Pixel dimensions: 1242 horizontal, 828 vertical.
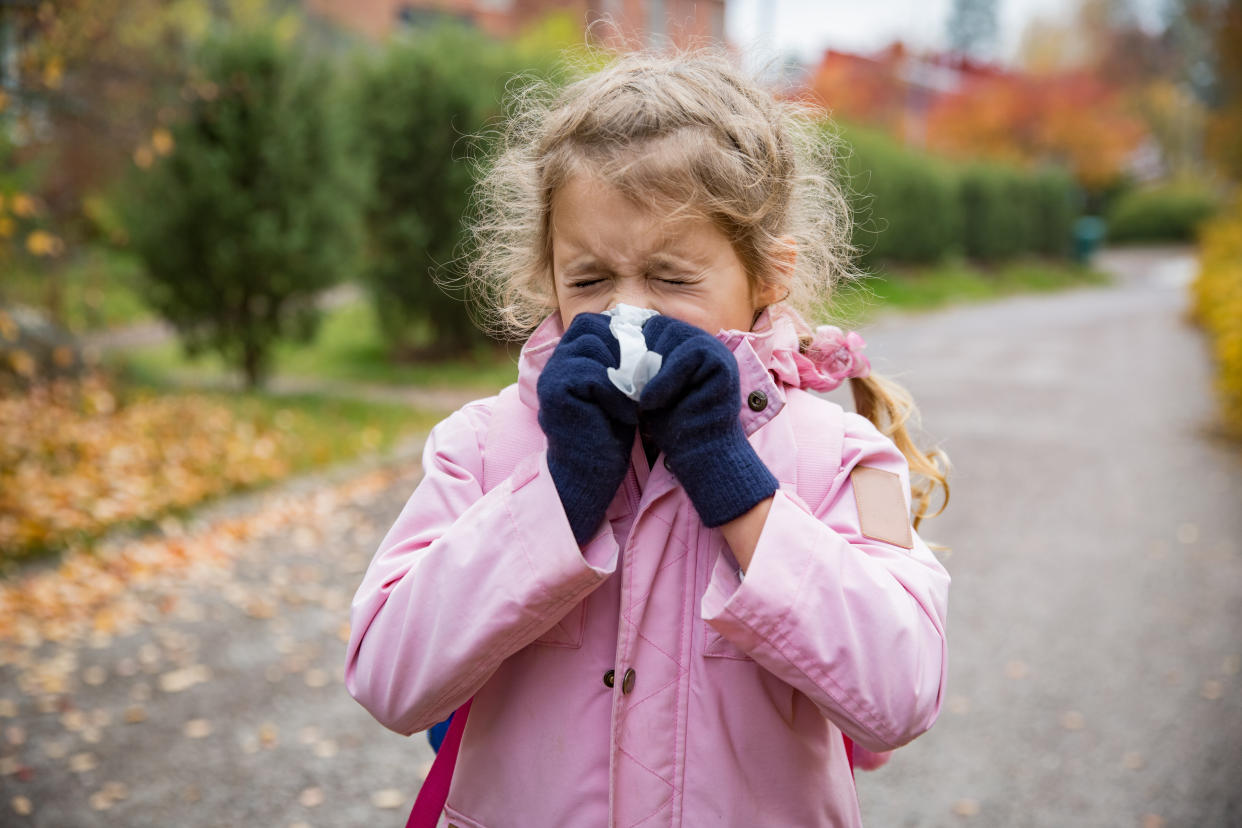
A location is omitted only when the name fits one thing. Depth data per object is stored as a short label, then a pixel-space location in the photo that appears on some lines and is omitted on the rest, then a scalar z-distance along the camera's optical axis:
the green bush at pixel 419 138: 11.97
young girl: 1.44
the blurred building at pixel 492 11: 22.67
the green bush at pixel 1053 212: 30.25
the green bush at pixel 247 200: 9.88
